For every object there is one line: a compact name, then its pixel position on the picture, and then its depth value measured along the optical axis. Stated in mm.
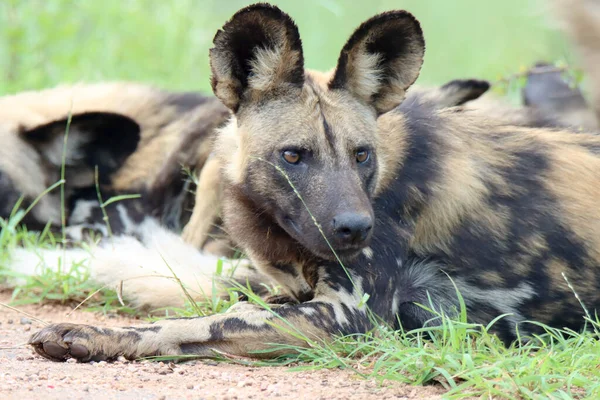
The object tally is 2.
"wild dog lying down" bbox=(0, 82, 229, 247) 10781
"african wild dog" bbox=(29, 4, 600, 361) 6250
